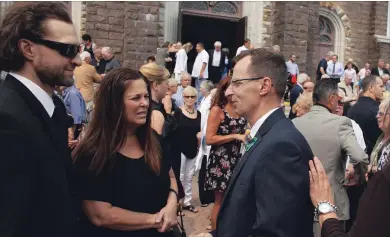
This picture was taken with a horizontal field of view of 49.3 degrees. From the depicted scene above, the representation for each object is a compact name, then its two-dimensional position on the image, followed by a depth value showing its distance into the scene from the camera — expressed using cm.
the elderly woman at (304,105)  506
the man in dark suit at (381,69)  1696
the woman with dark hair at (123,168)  240
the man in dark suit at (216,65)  1442
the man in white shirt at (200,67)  1369
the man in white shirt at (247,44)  1422
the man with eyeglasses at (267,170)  187
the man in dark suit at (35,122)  164
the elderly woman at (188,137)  623
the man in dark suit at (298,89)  946
